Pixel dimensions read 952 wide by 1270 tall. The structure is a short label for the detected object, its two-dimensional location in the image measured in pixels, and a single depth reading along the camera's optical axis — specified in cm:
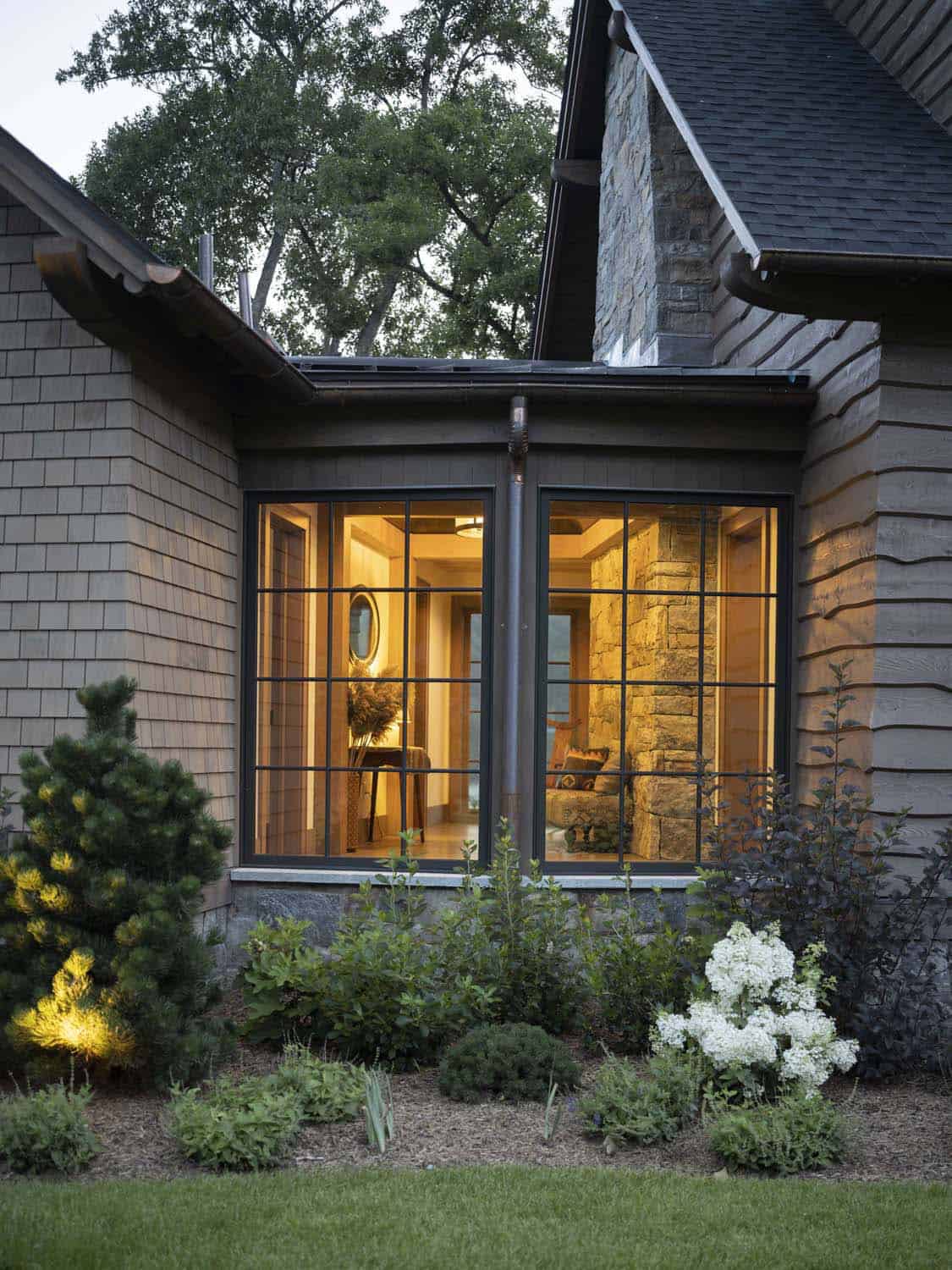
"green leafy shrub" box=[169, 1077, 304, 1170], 366
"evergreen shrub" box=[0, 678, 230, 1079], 413
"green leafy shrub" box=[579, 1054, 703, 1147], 394
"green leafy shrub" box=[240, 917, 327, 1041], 476
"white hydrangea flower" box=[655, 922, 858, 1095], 403
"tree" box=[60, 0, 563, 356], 1917
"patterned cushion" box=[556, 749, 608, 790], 627
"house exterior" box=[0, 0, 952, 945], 521
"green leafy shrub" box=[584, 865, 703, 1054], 483
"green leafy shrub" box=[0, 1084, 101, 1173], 359
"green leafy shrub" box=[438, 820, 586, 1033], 491
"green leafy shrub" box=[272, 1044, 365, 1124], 405
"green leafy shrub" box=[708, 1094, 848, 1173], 374
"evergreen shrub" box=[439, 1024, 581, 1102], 434
